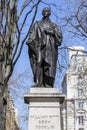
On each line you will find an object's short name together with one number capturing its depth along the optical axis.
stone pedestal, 13.34
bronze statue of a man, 14.09
